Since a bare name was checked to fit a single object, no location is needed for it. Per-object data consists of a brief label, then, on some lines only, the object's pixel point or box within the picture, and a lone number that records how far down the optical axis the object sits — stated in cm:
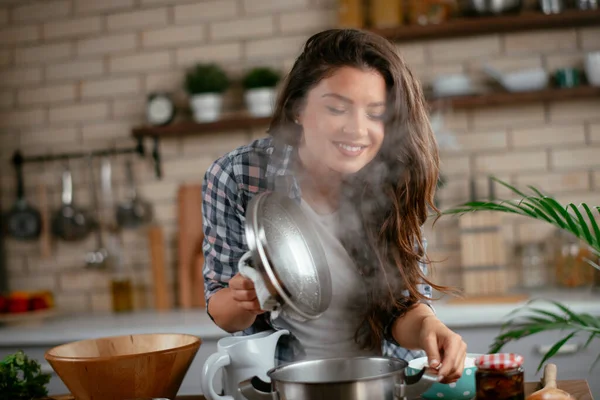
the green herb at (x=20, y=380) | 121
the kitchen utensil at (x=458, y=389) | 112
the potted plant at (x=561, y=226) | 126
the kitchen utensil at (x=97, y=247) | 313
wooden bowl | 111
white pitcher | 111
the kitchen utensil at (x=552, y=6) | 271
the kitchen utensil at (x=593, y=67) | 266
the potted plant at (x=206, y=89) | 292
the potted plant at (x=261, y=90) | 289
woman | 133
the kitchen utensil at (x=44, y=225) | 317
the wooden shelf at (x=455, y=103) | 269
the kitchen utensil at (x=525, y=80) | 270
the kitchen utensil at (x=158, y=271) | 301
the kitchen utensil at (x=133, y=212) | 308
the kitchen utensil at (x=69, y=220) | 312
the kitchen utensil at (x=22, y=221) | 313
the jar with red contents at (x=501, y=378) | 99
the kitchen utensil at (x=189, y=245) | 298
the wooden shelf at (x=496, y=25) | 270
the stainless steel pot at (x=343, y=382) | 89
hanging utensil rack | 309
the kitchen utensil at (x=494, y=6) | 270
